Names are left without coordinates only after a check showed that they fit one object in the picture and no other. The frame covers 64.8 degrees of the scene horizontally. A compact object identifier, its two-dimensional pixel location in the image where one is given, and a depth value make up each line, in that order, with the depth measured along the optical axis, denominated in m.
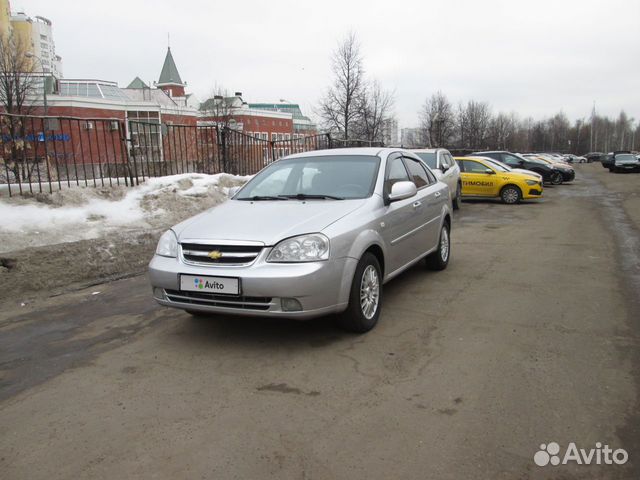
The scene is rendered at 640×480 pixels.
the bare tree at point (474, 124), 54.09
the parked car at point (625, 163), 36.97
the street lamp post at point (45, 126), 8.49
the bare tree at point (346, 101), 26.16
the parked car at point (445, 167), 13.24
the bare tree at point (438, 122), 41.92
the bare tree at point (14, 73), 21.91
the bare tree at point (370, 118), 27.03
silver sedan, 3.88
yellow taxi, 16.36
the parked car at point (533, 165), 22.25
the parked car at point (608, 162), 40.91
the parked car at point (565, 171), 25.44
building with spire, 87.12
